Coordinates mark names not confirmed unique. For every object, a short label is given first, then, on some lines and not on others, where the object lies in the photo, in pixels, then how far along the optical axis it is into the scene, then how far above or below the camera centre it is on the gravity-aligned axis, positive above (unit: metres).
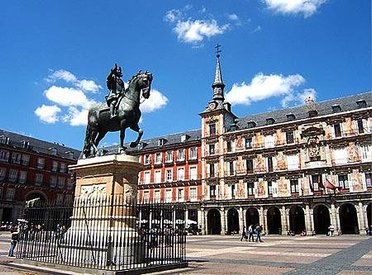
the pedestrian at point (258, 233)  27.65 -0.53
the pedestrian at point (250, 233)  29.79 -0.57
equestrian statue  11.82 +4.00
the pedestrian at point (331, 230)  38.02 -0.42
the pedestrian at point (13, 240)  14.65 -0.63
